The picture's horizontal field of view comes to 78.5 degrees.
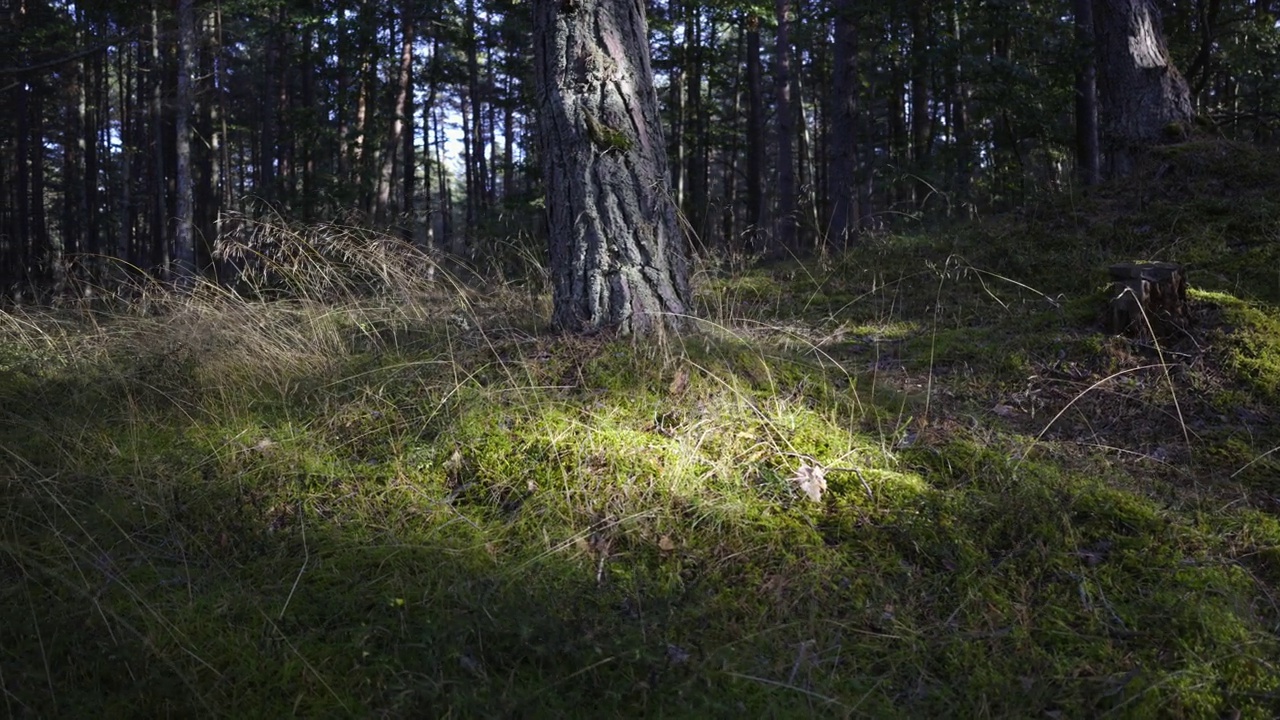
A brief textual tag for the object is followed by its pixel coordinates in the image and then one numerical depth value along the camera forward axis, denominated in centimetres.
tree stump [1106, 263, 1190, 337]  438
